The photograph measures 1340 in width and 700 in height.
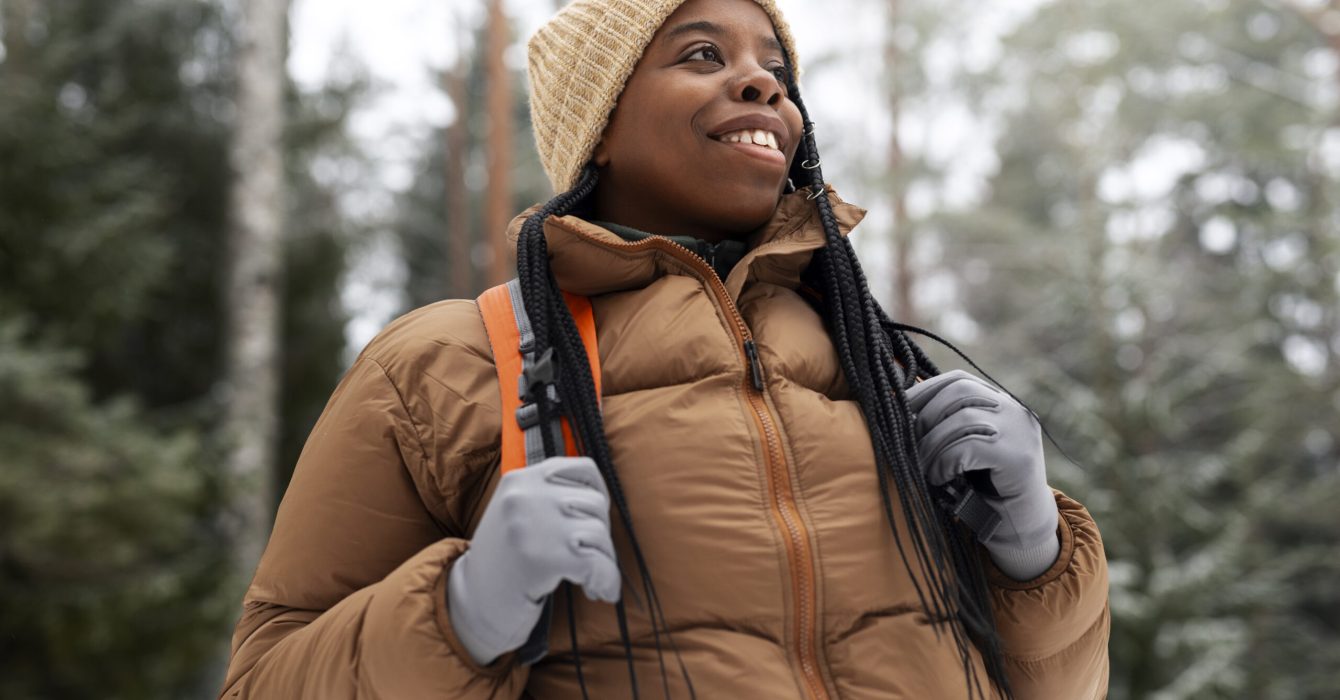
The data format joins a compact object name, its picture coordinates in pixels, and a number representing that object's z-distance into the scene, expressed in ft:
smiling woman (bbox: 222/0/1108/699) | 4.62
